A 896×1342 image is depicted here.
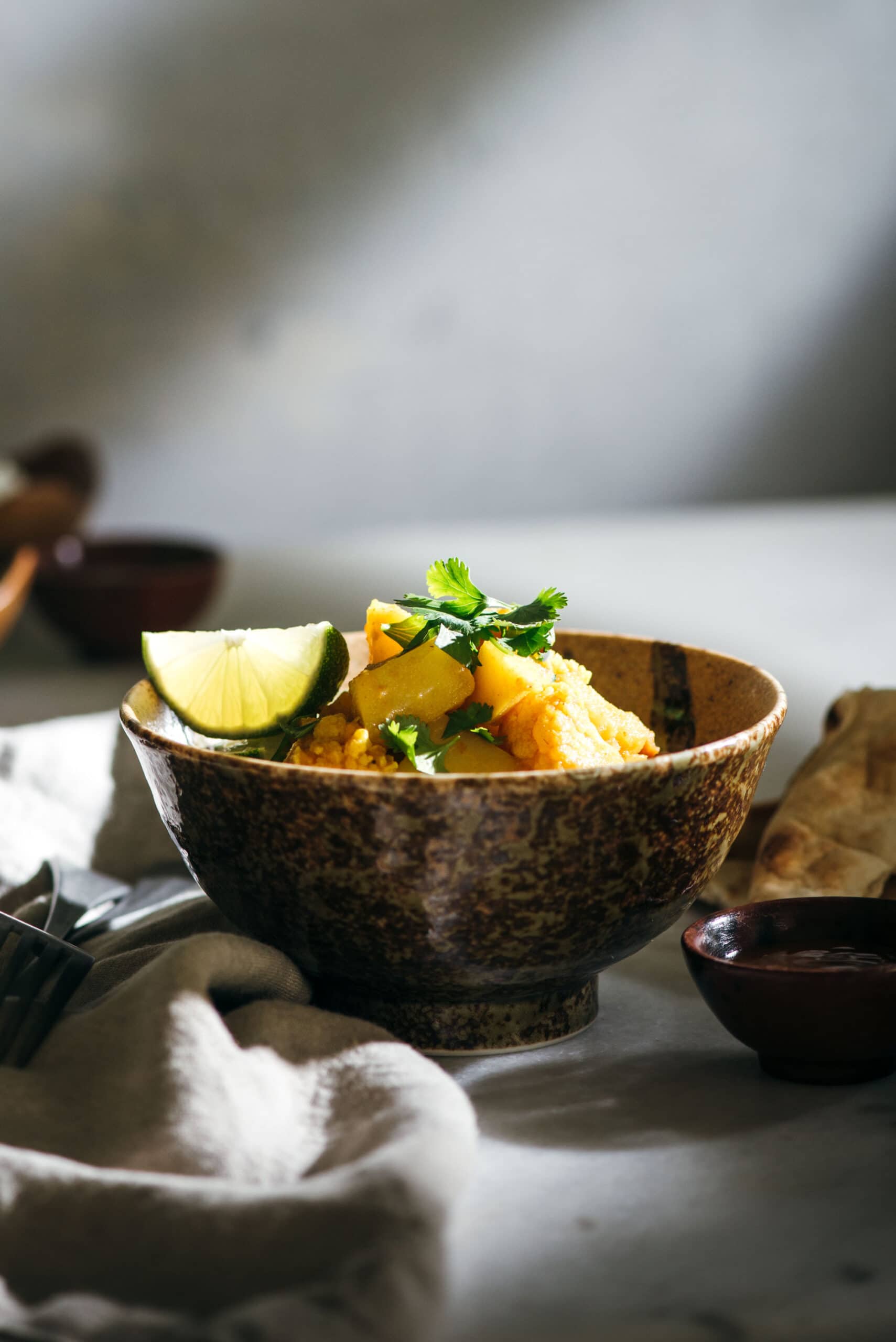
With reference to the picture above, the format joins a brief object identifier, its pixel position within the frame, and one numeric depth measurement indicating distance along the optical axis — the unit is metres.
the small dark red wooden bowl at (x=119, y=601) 1.76
